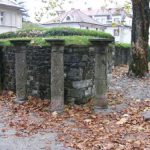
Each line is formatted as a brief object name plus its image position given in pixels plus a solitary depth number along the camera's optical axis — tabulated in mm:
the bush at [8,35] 9420
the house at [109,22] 39860
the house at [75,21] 34611
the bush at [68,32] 8102
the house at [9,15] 22438
